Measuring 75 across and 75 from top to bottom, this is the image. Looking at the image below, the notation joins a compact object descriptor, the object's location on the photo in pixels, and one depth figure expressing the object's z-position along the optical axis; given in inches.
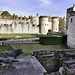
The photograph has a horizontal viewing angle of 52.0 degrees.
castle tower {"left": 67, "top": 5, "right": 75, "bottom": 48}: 528.5
